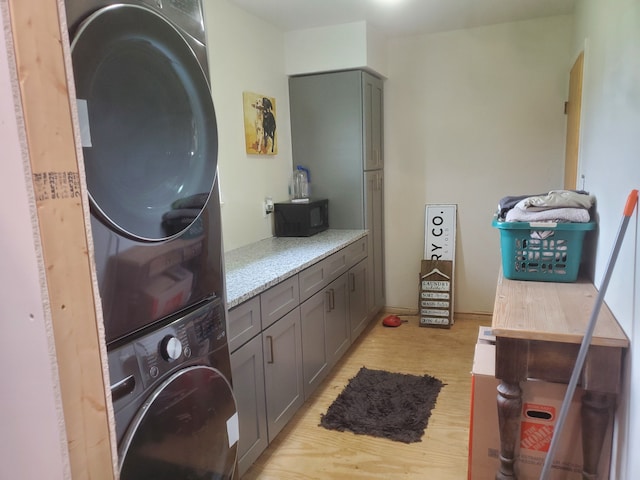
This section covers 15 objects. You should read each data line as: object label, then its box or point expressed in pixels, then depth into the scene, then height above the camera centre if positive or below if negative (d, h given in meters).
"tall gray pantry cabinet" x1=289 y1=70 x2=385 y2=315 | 3.52 +0.23
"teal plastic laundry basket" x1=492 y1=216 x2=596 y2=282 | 1.85 -0.36
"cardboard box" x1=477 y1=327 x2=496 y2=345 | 2.09 -0.82
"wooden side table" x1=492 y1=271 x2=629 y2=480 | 1.40 -0.63
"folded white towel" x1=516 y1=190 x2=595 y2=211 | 1.87 -0.17
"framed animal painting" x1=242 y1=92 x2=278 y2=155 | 3.04 +0.33
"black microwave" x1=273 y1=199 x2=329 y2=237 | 3.29 -0.35
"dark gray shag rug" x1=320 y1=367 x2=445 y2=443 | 2.42 -1.36
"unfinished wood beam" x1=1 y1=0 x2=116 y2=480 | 0.69 -0.08
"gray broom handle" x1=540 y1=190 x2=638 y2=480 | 1.29 -0.52
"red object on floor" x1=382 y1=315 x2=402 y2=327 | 3.89 -1.31
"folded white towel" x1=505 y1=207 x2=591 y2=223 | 1.84 -0.22
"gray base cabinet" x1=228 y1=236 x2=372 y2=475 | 1.95 -0.89
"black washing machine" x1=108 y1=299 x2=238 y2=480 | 1.09 -0.61
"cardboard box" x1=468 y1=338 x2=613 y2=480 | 1.58 -0.97
